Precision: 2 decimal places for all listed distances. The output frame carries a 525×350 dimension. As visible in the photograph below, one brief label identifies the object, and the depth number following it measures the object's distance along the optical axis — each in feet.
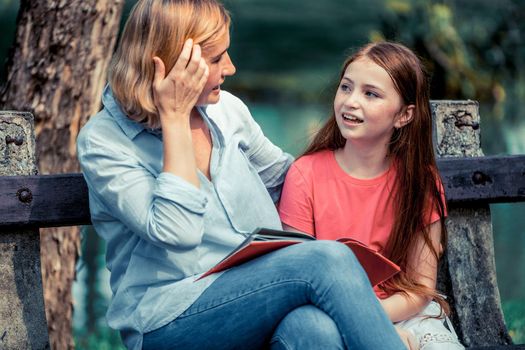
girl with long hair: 14.73
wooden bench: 14.48
